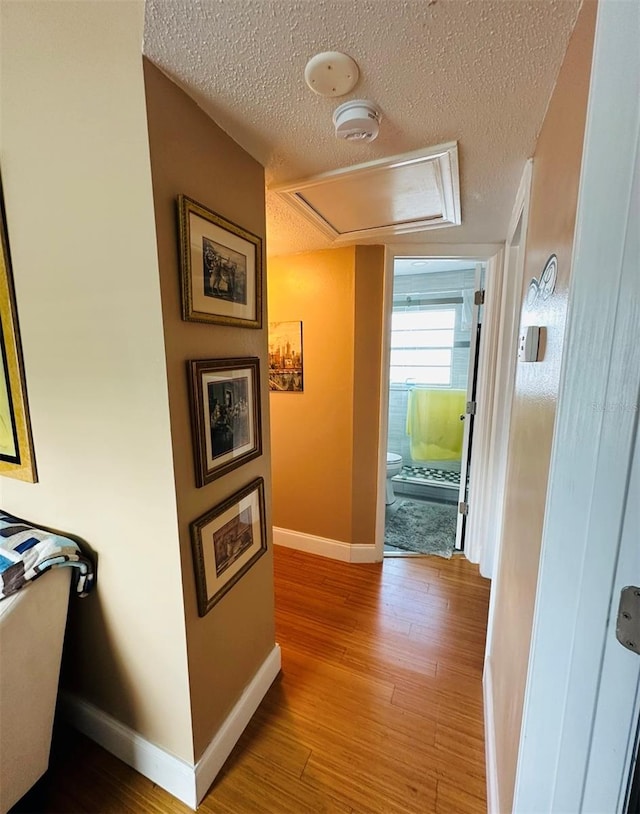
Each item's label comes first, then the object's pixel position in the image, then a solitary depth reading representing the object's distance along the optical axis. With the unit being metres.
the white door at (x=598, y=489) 0.49
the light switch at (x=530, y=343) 0.87
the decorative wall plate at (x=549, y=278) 0.76
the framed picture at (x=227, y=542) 1.06
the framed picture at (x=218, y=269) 0.94
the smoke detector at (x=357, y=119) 0.93
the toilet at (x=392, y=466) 3.28
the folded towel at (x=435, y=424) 3.60
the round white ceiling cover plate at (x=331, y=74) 0.80
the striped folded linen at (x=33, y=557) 0.96
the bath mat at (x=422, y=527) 2.68
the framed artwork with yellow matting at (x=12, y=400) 1.09
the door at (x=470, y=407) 2.29
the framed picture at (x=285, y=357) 2.40
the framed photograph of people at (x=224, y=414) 1.01
